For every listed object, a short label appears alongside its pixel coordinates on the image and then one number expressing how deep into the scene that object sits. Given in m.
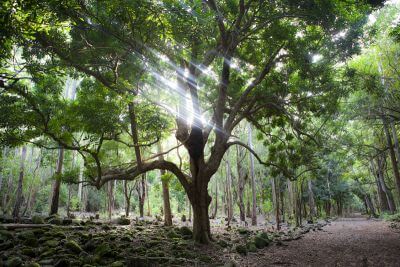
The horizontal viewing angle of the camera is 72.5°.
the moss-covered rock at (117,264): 6.24
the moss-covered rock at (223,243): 9.62
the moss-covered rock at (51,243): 7.46
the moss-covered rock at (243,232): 13.20
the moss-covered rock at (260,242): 10.08
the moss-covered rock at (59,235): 8.45
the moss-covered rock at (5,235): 7.56
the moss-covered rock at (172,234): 10.49
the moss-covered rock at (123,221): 13.84
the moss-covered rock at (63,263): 6.21
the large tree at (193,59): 6.20
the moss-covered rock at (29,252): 6.82
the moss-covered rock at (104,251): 7.13
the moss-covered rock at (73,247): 7.33
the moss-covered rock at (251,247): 9.37
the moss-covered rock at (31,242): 7.58
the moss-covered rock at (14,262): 5.75
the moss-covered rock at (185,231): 10.94
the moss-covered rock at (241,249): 8.93
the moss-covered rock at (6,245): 7.07
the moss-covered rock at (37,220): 10.31
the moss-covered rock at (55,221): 11.08
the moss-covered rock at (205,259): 7.58
